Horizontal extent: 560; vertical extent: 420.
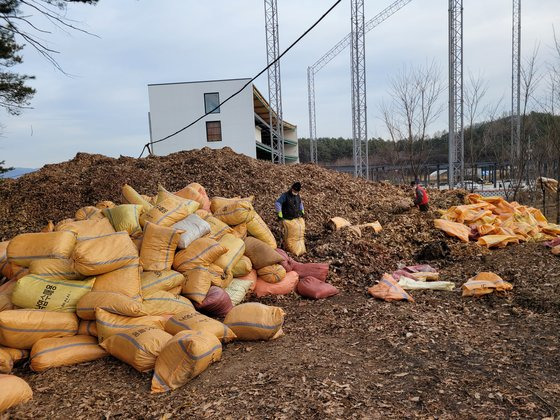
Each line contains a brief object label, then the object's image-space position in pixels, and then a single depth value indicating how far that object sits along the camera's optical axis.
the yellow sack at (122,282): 3.97
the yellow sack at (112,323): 3.55
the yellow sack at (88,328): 3.74
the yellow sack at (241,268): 5.30
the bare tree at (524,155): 11.61
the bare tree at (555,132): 10.92
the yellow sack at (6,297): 3.90
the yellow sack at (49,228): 5.91
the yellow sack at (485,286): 5.16
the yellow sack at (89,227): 4.54
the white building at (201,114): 29.36
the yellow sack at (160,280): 4.24
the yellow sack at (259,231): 6.32
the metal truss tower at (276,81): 20.78
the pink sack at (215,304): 4.50
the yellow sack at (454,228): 7.70
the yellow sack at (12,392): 2.76
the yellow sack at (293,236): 7.04
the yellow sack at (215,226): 5.46
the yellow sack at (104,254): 3.90
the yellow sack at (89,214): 5.51
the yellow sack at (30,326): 3.42
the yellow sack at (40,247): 4.12
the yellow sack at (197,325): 3.59
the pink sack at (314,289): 5.46
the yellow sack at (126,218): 5.08
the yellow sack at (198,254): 4.64
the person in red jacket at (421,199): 9.88
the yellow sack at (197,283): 4.45
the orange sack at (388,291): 5.16
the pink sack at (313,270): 5.80
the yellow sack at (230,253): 5.04
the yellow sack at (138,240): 4.64
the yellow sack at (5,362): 3.33
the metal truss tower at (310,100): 35.31
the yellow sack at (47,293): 3.75
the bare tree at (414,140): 14.72
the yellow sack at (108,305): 3.64
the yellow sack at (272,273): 5.52
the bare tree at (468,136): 14.34
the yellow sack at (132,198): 6.19
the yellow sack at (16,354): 3.47
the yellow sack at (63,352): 3.41
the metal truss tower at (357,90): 18.88
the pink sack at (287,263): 5.84
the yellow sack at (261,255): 5.54
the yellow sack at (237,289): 5.06
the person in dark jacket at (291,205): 7.02
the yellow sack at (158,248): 4.43
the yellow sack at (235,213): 6.02
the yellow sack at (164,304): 4.03
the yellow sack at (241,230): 6.02
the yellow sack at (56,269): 3.98
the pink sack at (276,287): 5.46
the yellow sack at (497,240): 7.40
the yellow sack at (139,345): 3.20
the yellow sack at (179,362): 3.02
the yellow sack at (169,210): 5.22
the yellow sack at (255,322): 3.83
